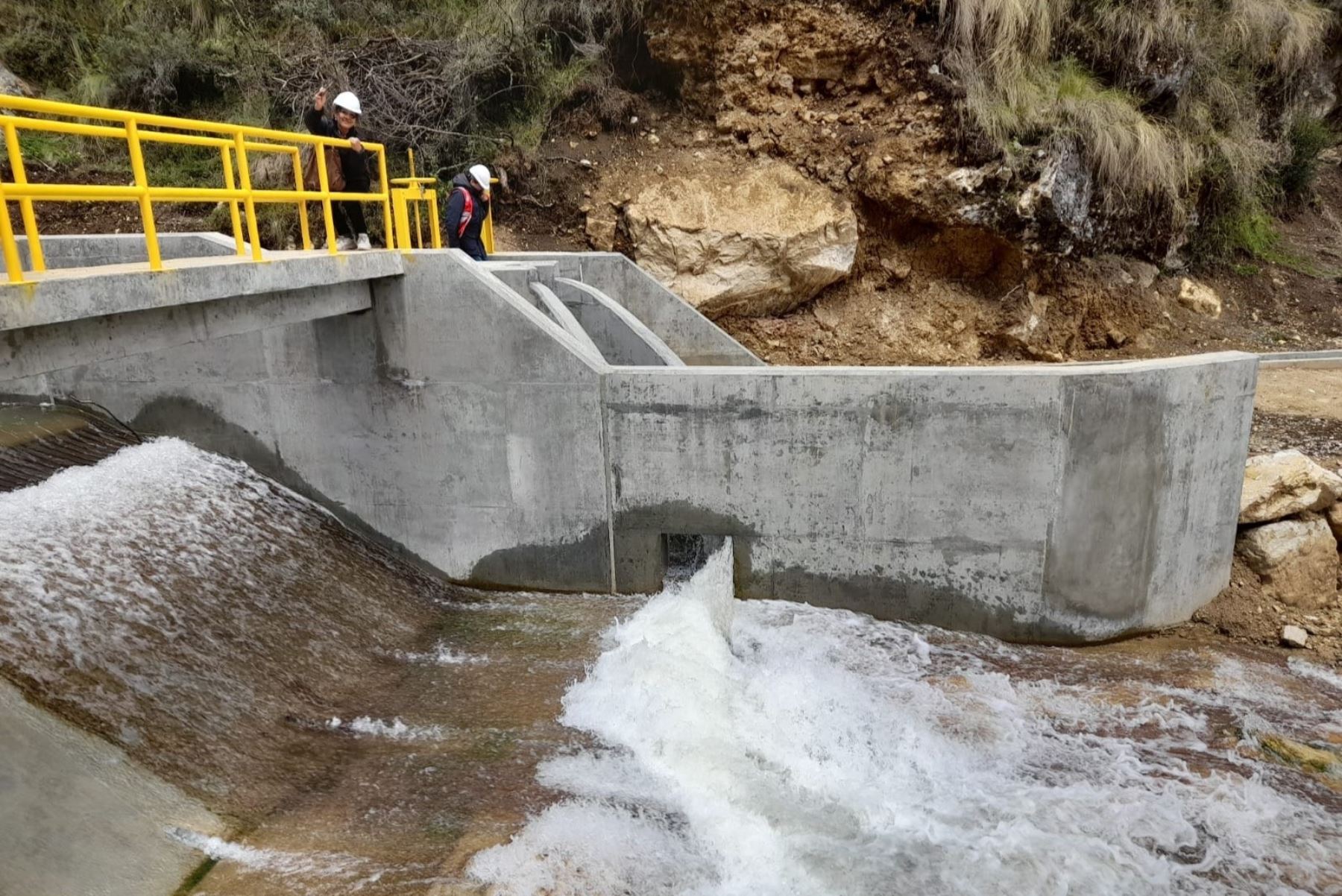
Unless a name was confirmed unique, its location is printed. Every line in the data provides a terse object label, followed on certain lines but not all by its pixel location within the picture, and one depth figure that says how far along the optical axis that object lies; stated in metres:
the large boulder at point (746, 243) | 11.20
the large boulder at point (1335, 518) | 7.05
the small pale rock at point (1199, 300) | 11.98
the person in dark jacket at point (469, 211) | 9.02
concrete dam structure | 6.24
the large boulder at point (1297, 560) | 6.82
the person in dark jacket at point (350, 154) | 7.63
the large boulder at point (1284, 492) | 6.95
